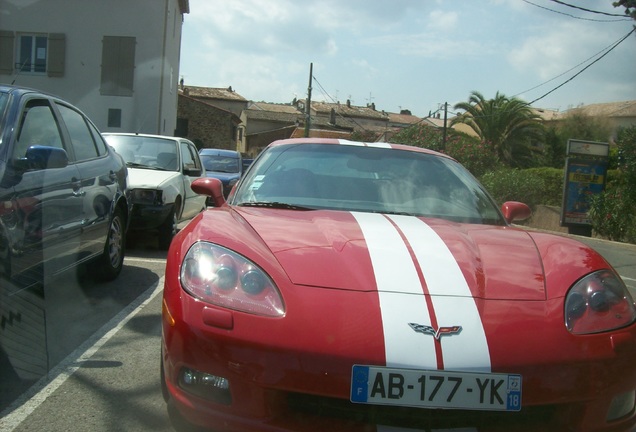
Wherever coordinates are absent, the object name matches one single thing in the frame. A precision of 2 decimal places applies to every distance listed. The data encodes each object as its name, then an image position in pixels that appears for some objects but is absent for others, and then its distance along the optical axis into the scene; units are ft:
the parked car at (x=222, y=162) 57.89
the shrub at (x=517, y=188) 75.66
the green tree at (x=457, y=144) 96.84
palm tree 115.14
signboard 60.03
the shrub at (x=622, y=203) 54.49
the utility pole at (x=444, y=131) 106.98
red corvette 6.90
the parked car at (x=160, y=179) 24.98
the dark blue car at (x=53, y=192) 11.98
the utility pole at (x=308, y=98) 133.90
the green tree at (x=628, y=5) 48.40
